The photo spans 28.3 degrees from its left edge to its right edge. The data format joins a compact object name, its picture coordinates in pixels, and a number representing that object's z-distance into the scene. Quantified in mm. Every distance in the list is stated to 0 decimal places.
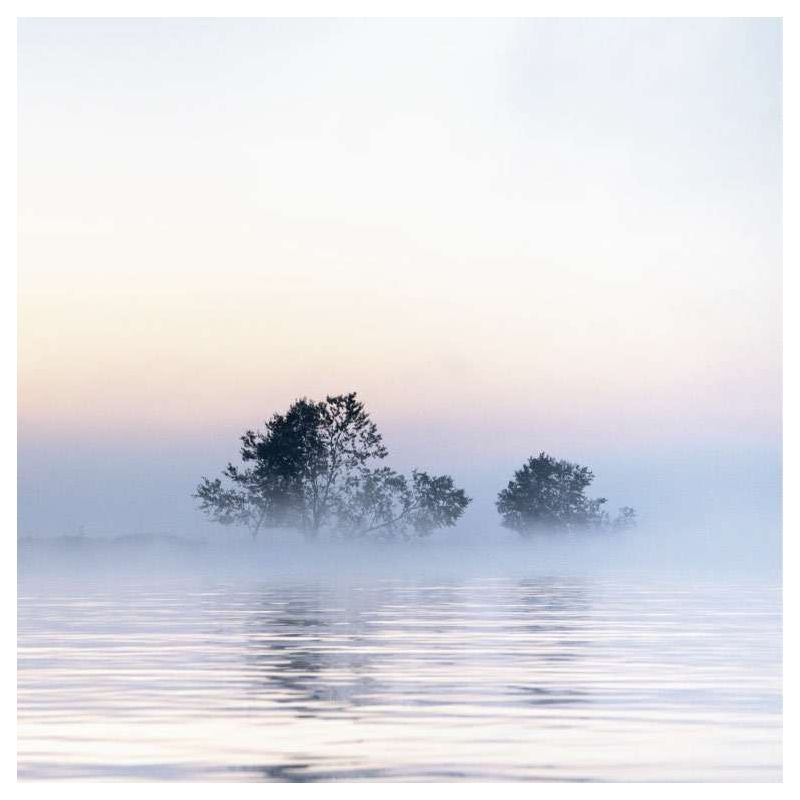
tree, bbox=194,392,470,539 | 78562
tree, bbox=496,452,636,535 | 101562
